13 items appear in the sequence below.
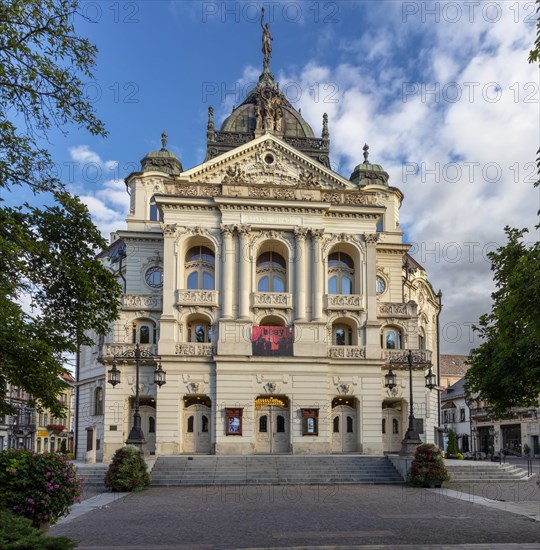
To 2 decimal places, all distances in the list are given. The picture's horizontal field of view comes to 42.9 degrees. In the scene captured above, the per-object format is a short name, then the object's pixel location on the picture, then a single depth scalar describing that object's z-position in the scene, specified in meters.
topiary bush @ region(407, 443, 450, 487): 28.91
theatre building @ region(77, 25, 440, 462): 42.28
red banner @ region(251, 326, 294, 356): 42.62
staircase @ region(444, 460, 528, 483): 31.55
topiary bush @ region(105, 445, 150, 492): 27.78
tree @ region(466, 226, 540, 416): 13.77
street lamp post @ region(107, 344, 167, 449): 31.58
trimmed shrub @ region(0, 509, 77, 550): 9.50
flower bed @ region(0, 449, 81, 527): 12.93
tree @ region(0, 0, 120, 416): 13.30
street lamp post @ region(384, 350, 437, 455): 32.62
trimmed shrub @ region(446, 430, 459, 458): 54.00
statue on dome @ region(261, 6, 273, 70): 61.69
